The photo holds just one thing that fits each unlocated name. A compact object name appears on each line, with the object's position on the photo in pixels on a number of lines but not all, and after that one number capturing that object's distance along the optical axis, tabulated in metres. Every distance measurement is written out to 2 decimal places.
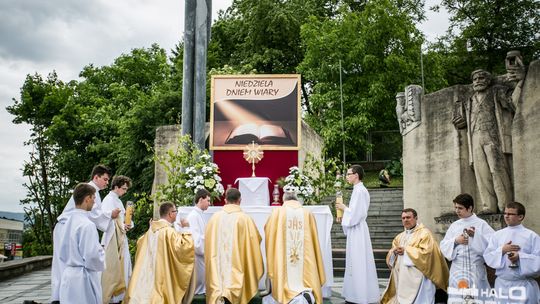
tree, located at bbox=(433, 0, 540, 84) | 24.25
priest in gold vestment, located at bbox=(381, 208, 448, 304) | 6.56
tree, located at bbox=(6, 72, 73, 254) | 22.83
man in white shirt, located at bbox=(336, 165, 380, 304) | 7.32
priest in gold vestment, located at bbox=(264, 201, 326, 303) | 6.72
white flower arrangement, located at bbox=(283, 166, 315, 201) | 8.80
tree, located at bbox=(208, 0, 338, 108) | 25.38
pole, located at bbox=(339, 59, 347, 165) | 21.05
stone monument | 7.62
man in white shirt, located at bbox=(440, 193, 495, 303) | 6.20
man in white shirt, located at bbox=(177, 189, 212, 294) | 7.61
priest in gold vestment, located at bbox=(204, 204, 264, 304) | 6.68
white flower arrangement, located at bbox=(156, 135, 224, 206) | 8.95
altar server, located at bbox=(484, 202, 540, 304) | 5.74
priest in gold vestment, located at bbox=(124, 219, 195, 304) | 6.59
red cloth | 12.01
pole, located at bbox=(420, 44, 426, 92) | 20.73
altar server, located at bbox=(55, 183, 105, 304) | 5.65
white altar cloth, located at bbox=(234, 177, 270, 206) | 10.20
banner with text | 12.02
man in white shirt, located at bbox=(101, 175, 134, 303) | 7.14
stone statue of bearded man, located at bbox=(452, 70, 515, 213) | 8.03
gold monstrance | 11.18
